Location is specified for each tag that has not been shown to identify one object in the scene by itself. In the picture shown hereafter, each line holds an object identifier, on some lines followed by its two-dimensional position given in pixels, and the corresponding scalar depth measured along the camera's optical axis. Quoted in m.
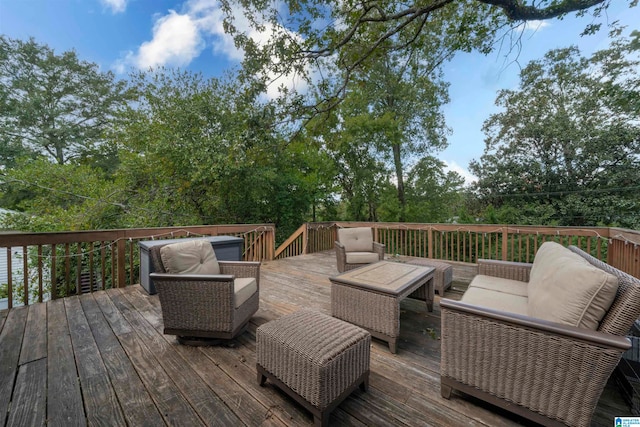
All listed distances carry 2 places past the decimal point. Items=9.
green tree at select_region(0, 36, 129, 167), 9.88
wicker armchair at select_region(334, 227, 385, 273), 4.06
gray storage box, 3.37
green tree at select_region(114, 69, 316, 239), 6.52
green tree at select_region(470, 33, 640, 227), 7.89
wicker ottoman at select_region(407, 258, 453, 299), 3.28
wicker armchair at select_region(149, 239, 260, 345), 2.11
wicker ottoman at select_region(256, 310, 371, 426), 1.34
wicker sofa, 1.18
